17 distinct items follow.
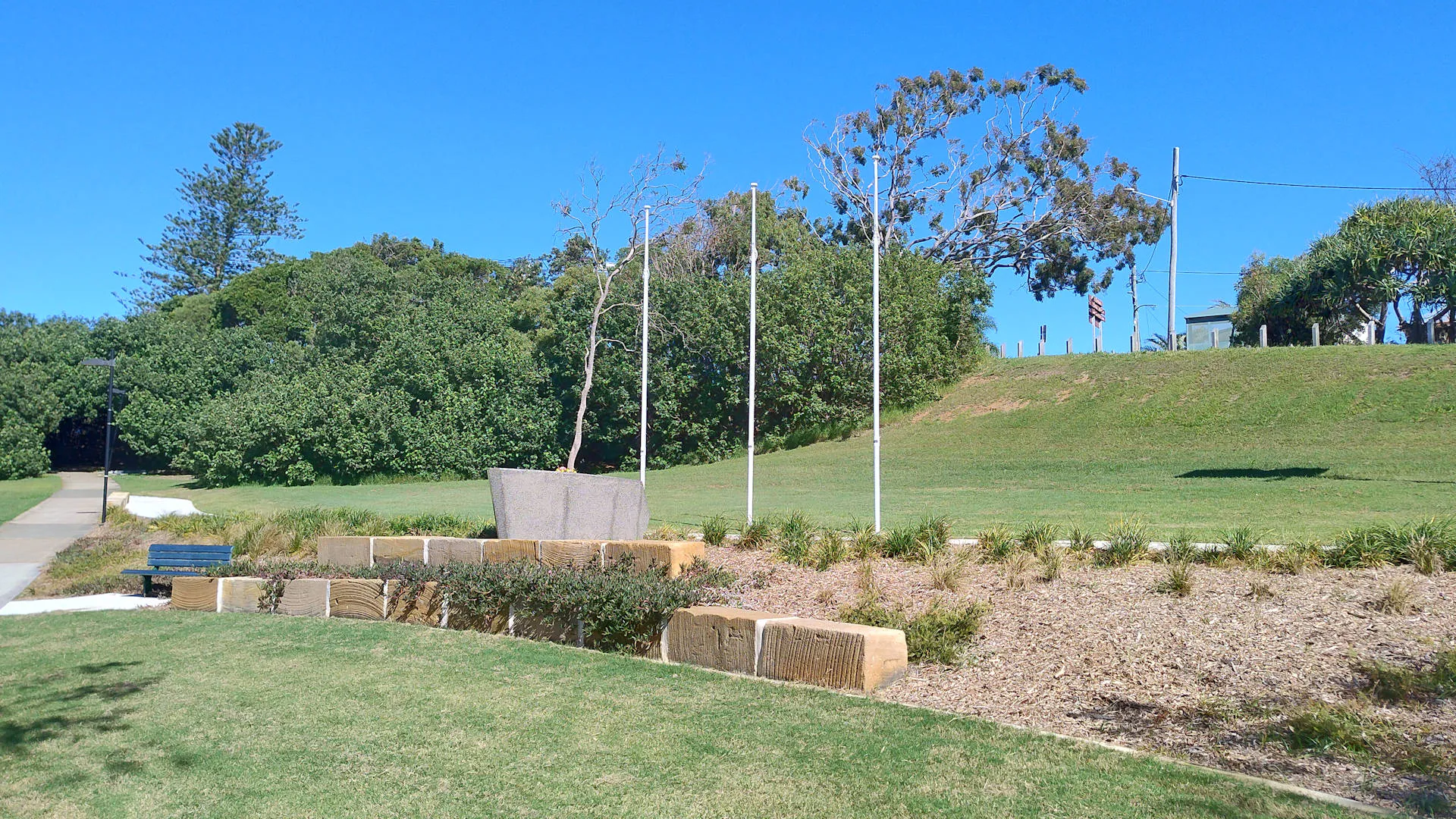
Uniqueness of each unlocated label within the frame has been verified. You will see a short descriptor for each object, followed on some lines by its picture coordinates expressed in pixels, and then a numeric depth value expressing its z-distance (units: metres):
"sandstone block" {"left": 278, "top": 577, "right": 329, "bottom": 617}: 9.75
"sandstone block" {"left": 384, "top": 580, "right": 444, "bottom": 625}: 9.15
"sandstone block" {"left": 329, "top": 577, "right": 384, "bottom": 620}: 9.48
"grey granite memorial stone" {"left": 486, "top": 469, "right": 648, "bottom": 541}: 10.73
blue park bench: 11.88
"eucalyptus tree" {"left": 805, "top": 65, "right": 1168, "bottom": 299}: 47.19
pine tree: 63.69
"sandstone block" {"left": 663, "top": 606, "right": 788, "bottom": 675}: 6.71
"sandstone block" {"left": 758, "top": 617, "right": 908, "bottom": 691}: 6.17
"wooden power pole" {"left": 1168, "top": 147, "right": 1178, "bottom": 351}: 39.72
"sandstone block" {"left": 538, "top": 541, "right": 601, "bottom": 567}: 9.35
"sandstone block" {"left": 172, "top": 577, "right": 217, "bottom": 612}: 10.34
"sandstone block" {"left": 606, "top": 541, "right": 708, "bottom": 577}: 8.87
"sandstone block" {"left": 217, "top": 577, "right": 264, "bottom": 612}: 10.15
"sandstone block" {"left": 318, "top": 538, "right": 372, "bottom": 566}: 11.23
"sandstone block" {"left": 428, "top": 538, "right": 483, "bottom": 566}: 10.27
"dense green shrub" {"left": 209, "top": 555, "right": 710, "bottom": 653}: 7.52
